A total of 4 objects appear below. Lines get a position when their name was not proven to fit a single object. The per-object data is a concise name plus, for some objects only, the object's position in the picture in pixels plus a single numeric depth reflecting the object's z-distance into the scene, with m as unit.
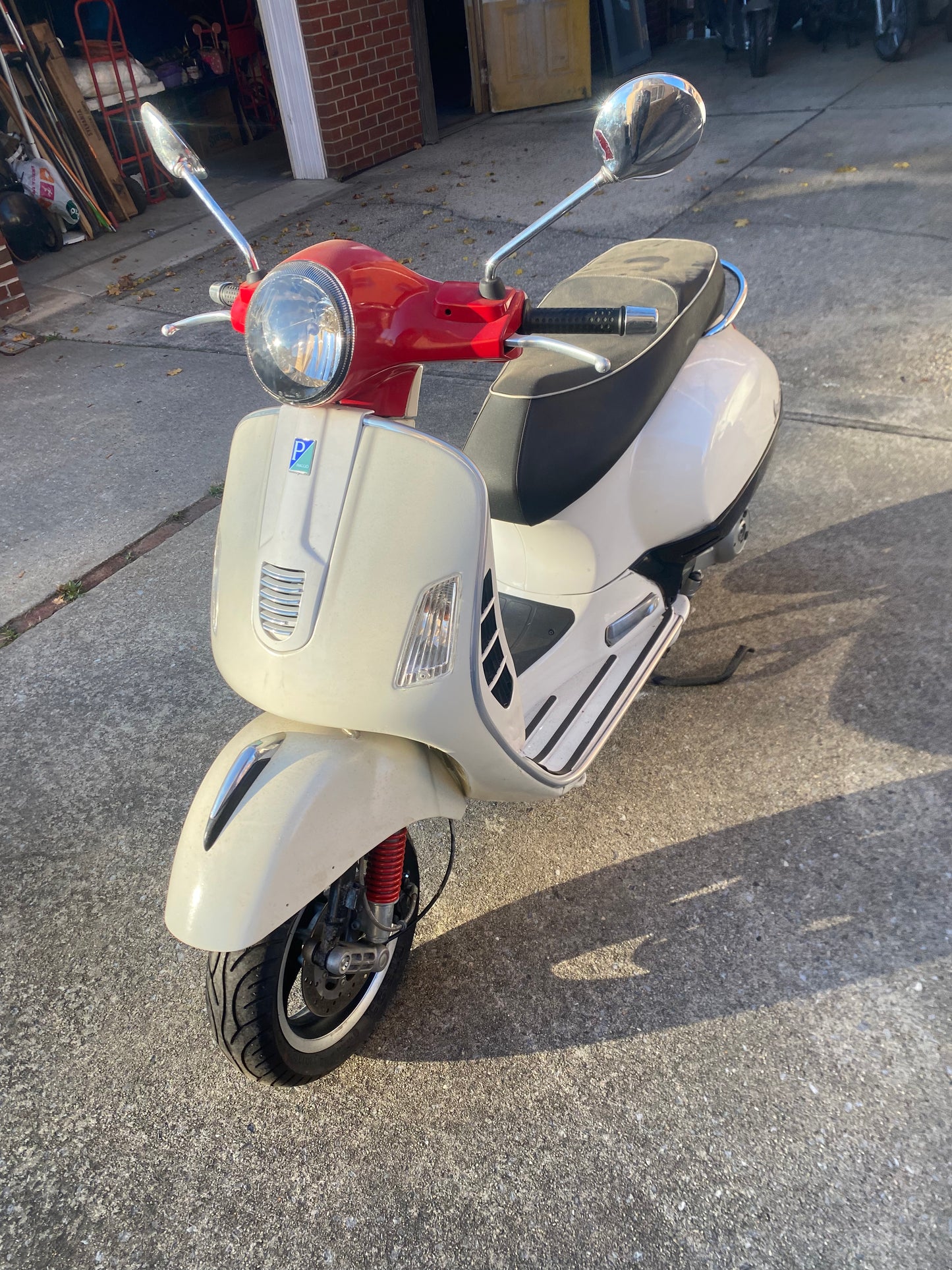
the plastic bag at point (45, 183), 7.16
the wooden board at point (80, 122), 7.23
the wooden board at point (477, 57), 8.37
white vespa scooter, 1.59
